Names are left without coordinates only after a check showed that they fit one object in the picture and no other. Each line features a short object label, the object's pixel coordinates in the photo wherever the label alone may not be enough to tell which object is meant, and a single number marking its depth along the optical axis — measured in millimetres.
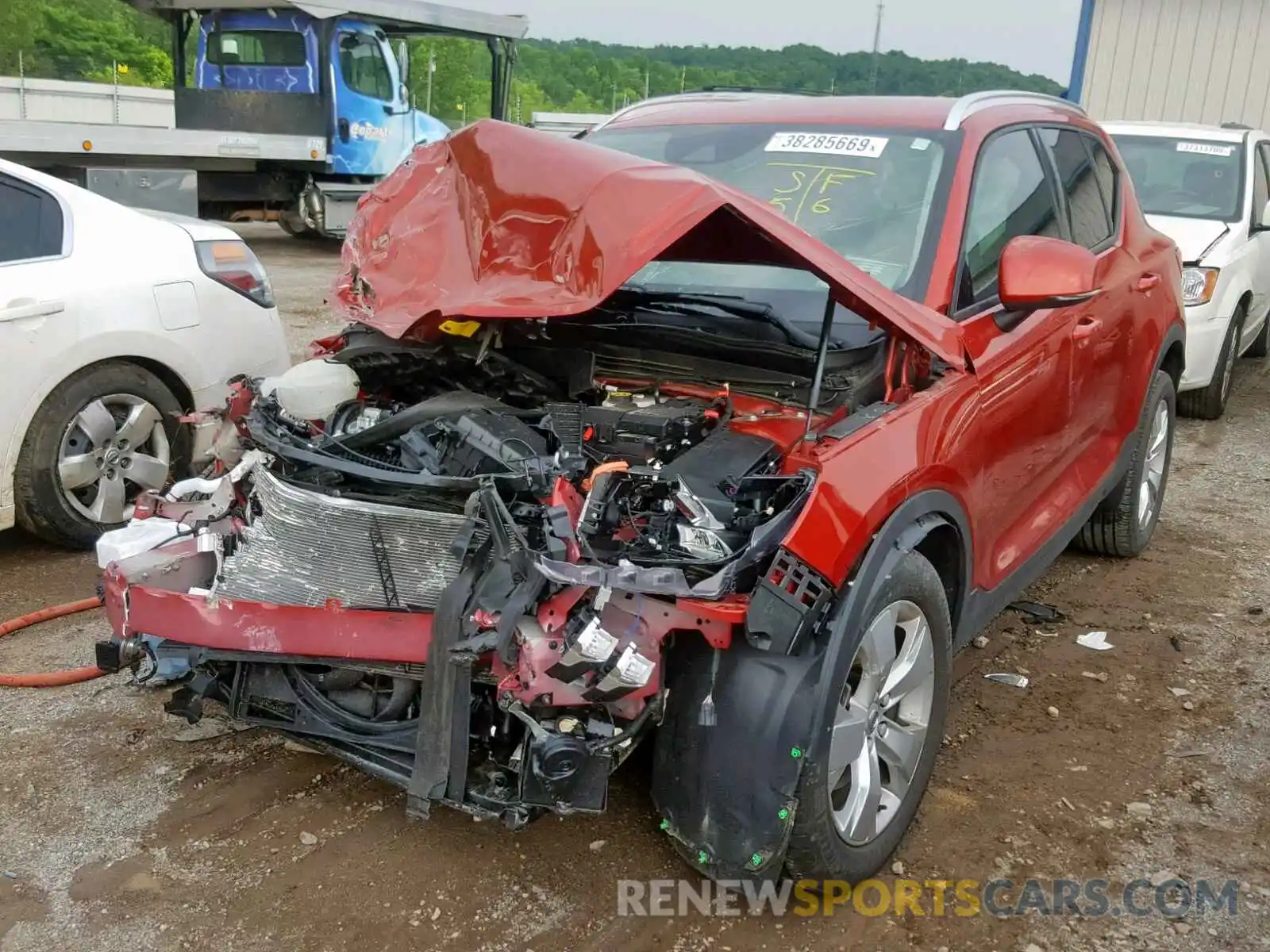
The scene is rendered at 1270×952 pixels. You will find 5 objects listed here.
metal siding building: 11875
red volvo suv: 2367
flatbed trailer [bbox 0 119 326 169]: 10750
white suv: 7062
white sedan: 4410
